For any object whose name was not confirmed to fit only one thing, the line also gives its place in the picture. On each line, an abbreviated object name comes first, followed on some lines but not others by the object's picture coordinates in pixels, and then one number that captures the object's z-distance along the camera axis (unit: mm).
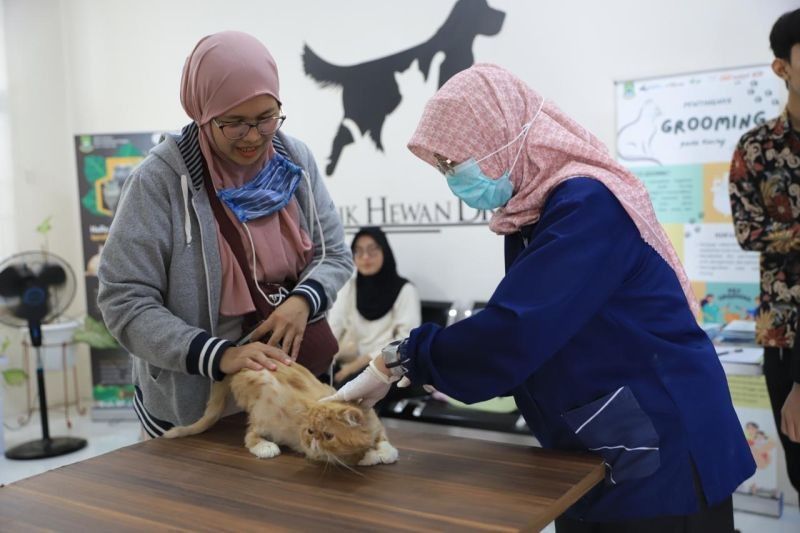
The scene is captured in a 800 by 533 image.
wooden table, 1150
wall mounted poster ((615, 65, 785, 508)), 3703
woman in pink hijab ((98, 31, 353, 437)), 1618
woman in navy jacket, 1290
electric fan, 4840
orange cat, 1413
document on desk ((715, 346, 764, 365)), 3201
